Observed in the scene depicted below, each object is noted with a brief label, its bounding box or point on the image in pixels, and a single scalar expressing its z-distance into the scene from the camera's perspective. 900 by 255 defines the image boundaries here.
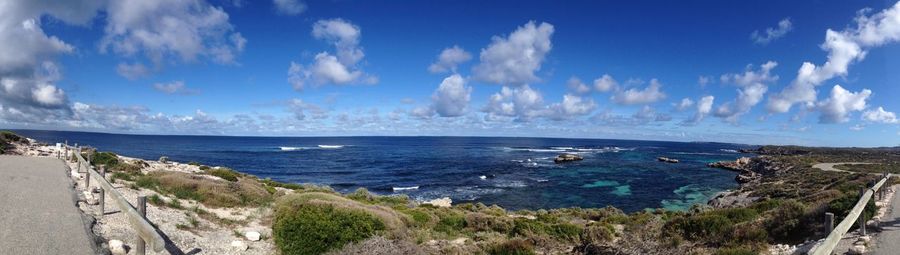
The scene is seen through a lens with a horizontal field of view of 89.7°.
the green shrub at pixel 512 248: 12.86
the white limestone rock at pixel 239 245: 11.08
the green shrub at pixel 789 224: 13.19
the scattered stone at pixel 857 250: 9.90
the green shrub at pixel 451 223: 17.63
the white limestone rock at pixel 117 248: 8.80
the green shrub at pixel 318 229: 11.13
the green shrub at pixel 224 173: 28.25
